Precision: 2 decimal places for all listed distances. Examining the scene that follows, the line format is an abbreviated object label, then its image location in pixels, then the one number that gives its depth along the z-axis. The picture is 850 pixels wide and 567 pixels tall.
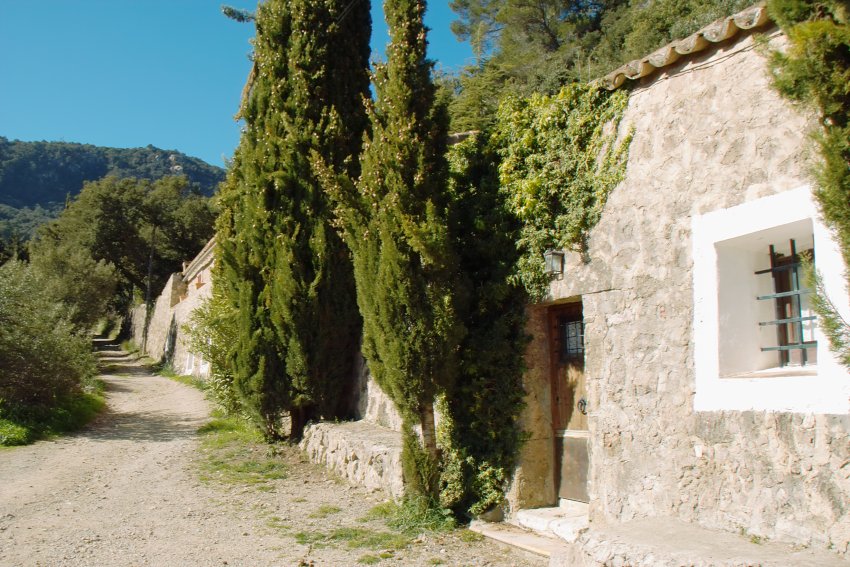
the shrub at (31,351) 11.50
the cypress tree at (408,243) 6.35
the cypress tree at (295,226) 9.63
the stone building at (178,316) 20.64
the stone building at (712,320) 4.04
